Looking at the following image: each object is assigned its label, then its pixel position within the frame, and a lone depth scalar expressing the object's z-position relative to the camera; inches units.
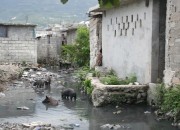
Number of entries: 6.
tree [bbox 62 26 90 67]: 1024.1
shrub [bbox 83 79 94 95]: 577.3
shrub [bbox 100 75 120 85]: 547.2
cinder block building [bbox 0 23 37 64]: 1092.5
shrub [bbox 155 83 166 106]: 463.1
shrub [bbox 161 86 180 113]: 409.9
